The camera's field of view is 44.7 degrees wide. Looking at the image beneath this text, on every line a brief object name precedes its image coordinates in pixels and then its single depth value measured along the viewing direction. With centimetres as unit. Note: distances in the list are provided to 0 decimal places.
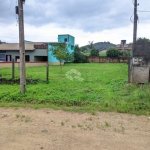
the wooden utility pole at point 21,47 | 682
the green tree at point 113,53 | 3803
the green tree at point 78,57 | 3416
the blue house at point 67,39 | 3362
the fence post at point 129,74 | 795
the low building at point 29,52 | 2609
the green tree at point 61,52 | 1739
